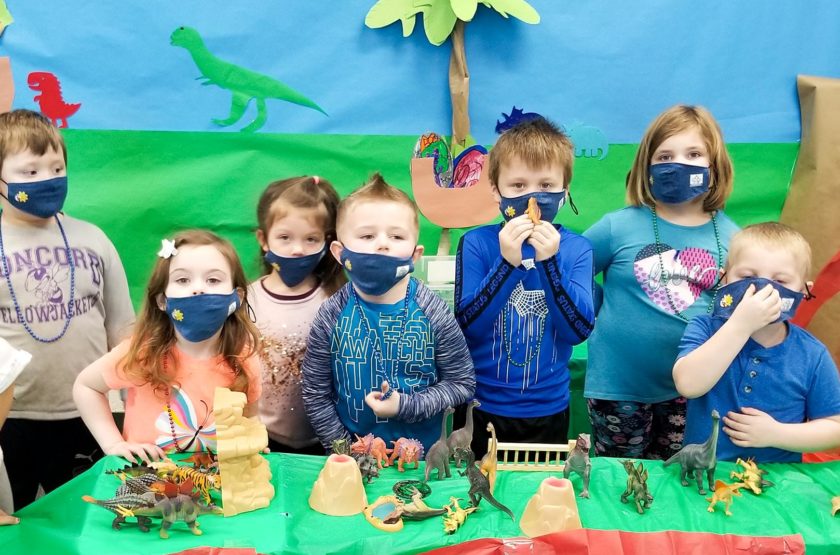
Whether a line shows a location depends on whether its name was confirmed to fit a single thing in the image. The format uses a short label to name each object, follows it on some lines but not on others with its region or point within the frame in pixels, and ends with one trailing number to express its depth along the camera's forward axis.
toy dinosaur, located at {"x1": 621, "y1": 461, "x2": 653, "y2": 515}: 1.66
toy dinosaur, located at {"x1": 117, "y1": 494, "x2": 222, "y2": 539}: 1.54
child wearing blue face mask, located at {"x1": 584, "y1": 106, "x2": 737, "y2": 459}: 2.40
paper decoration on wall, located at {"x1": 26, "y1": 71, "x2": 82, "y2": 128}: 3.28
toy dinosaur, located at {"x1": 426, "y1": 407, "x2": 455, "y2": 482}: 1.76
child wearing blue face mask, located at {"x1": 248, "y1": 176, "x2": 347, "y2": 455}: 2.31
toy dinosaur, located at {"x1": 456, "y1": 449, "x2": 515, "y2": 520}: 1.62
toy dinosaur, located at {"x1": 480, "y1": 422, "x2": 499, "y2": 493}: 1.68
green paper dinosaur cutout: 3.34
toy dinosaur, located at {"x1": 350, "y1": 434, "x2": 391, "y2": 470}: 1.86
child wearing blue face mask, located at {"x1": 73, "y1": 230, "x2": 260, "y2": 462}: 1.92
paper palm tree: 3.30
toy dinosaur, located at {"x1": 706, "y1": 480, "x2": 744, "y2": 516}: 1.66
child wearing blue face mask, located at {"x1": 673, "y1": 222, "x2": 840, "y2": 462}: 1.86
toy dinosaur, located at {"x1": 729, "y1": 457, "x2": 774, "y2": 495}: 1.76
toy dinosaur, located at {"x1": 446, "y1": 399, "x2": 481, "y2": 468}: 1.77
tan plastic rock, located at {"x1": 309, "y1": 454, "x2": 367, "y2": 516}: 1.63
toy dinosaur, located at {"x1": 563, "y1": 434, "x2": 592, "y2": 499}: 1.69
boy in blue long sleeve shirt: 2.10
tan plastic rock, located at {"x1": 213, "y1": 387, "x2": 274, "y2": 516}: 1.63
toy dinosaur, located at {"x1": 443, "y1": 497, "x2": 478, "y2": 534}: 1.56
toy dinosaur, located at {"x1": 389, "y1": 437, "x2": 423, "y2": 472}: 1.86
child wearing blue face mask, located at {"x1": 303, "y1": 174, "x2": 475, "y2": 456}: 2.03
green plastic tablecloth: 1.52
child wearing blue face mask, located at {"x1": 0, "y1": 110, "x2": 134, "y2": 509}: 2.27
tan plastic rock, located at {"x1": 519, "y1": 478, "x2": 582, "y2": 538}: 1.55
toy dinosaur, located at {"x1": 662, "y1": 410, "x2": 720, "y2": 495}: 1.72
